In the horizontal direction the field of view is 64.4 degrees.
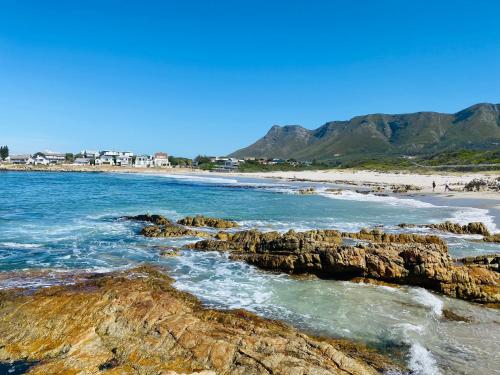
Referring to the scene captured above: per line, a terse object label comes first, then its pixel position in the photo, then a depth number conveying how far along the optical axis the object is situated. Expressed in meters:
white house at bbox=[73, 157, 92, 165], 174.88
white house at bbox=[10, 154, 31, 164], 169.75
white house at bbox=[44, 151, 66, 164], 181.75
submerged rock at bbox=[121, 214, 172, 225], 28.83
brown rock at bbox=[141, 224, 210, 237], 24.20
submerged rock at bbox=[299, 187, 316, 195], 61.24
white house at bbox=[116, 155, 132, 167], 181.35
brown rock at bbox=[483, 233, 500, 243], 22.72
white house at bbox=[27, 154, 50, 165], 167.94
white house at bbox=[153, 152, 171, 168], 186.46
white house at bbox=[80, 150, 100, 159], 196.62
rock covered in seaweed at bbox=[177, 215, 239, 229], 28.05
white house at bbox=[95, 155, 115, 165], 177.88
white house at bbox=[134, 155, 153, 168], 180.00
